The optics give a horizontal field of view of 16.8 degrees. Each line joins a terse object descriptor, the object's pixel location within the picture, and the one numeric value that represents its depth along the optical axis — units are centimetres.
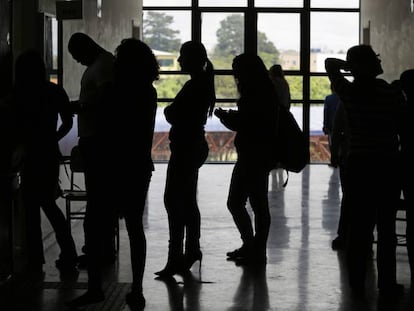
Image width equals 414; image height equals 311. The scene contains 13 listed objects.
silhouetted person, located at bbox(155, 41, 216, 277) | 873
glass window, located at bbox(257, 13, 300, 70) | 2284
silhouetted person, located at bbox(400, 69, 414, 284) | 828
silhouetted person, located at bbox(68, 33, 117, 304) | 763
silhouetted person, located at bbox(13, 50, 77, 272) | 875
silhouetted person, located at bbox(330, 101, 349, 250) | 1017
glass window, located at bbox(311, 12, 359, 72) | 2290
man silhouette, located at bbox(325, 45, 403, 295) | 800
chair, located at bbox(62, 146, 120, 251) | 978
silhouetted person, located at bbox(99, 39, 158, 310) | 751
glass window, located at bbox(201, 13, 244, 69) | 2288
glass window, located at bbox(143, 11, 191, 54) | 2289
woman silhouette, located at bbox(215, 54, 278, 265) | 936
